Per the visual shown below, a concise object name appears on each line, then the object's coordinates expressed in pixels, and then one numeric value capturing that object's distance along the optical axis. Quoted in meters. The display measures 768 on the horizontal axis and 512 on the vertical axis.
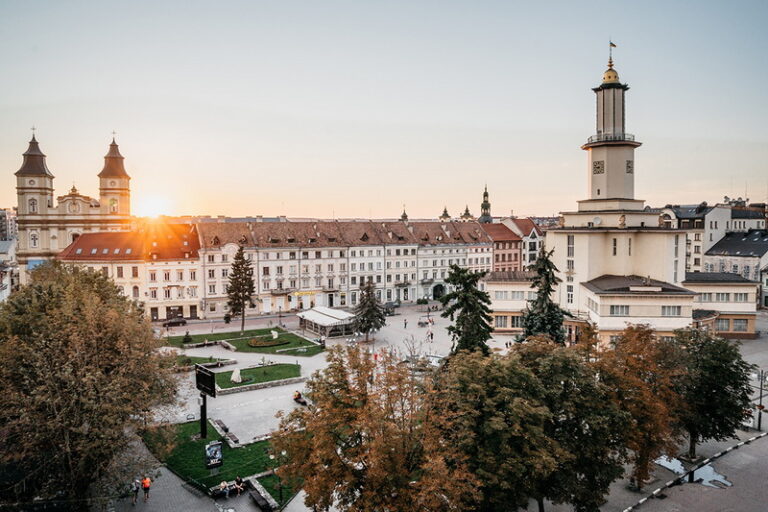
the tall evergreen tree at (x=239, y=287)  55.28
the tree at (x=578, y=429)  18.19
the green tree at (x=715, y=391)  23.72
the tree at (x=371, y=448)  14.97
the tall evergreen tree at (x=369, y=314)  49.34
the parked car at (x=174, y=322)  58.21
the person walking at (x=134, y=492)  21.27
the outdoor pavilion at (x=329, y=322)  52.02
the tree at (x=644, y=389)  19.91
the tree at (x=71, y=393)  18.05
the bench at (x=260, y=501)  20.61
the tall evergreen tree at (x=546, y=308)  34.59
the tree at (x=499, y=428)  16.45
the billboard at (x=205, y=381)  28.22
